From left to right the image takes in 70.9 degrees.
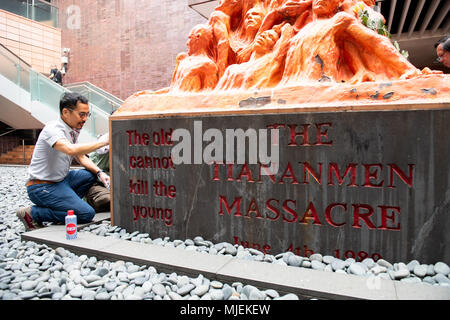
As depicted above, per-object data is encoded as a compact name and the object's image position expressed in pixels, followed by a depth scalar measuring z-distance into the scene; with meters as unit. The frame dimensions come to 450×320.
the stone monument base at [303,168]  1.89
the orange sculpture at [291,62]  2.09
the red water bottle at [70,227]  2.50
